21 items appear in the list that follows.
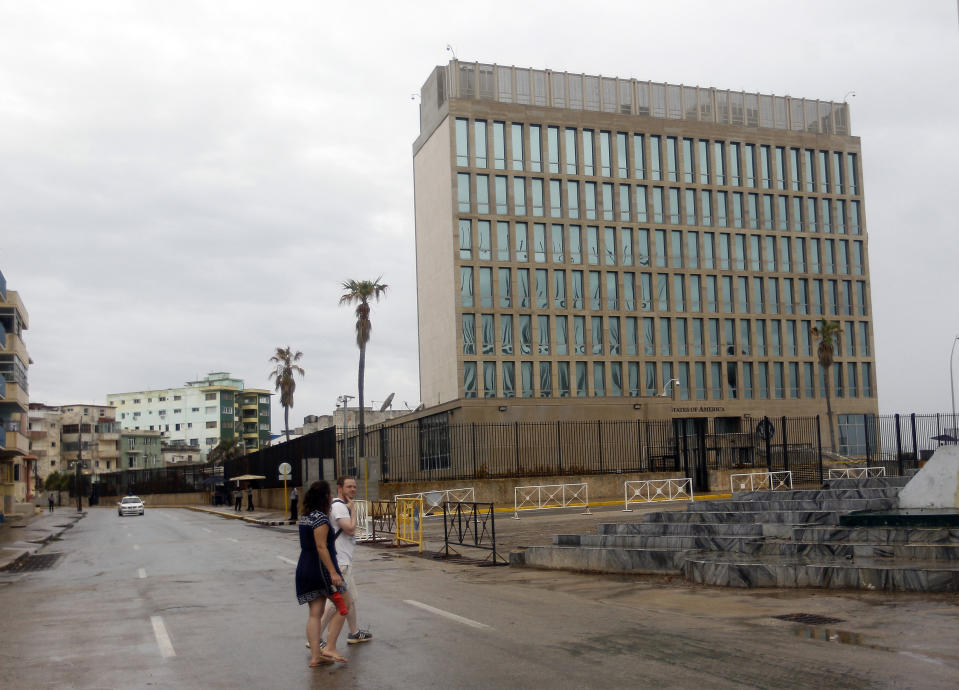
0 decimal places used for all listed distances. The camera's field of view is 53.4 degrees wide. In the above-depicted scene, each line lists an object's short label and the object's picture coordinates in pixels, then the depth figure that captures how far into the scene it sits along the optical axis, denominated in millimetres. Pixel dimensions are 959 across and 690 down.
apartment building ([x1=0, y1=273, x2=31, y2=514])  54341
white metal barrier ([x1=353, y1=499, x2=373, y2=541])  27383
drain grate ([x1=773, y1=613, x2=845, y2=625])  10289
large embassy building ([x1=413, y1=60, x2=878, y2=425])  66062
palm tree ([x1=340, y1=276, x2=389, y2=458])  53250
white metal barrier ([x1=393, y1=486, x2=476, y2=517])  34969
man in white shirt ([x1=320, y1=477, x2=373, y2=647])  9141
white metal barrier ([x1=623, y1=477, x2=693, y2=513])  37625
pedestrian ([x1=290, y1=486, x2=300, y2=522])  38250
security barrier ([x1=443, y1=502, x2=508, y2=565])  18280
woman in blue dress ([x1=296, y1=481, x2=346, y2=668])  8578
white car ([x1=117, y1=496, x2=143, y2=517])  57562
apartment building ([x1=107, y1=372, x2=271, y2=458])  151750
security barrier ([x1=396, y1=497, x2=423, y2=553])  23125
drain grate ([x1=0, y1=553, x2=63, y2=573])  21188
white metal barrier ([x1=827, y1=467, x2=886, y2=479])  34244
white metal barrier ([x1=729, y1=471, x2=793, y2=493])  38281
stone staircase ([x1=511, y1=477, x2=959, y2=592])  12805
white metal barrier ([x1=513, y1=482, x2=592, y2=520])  37250
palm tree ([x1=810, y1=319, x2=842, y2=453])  67125
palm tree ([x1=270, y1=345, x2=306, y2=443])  82562
